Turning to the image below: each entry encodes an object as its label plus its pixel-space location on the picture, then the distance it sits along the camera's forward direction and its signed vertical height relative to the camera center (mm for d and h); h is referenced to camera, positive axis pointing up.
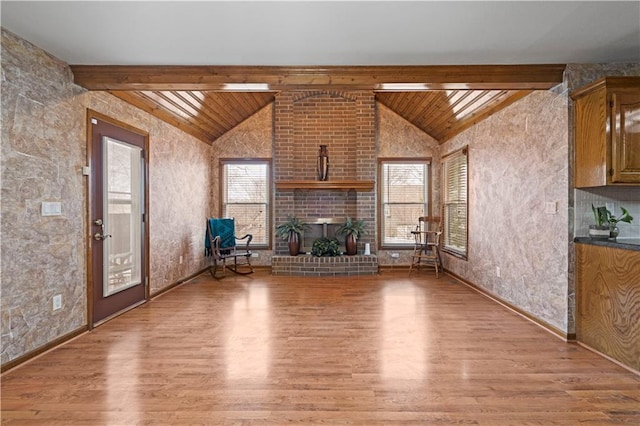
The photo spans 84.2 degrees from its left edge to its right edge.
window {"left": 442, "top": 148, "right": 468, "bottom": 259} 5590 +151
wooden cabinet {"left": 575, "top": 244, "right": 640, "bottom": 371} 2545 -710
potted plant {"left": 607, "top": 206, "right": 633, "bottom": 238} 2916 -91
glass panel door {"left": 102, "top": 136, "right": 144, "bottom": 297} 3668 -42
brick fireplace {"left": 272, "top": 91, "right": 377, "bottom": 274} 6492 +1137
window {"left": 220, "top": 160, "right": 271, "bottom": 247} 6750 +237
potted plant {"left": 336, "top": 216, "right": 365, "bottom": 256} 6242 -401
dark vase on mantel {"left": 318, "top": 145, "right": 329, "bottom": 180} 6371 +869
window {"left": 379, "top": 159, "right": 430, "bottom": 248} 6695 +195
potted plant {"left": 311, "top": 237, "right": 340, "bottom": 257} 6195 -671
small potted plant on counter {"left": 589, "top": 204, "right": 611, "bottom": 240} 2934 -127
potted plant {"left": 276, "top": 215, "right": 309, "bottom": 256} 6266 -394
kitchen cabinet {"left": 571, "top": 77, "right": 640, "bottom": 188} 2705 +615
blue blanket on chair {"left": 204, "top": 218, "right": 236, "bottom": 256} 6000 -383
